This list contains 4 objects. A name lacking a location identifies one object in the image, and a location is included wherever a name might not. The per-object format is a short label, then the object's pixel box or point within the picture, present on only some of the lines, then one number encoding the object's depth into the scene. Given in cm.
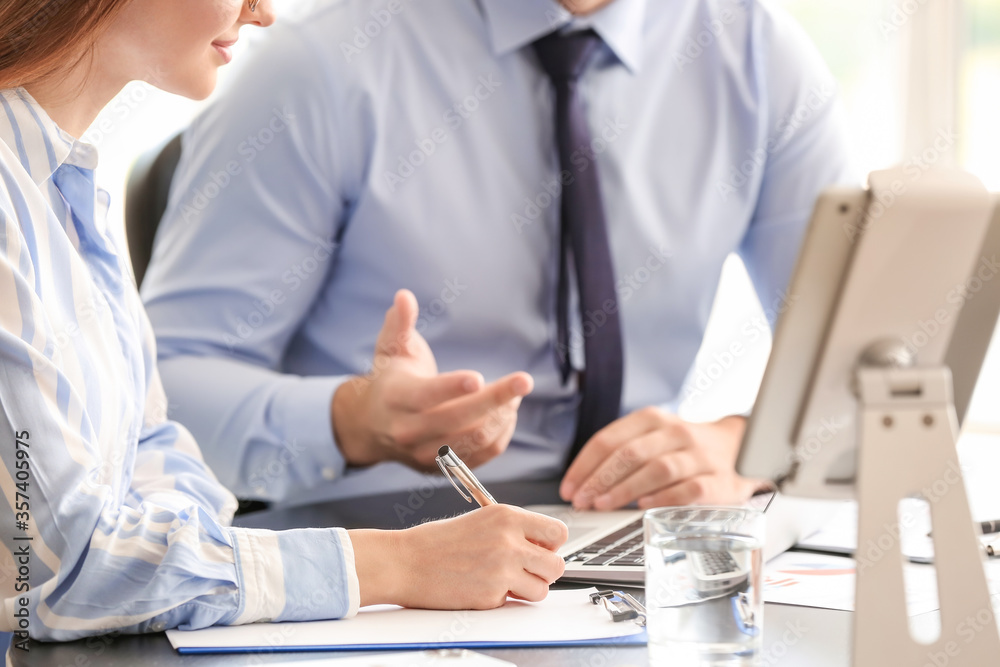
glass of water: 161
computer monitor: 156
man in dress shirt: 231
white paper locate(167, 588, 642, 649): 167
